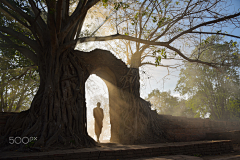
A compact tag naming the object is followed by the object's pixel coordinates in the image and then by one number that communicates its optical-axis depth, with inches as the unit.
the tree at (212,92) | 747.4
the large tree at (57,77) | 205.5
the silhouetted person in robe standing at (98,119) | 325.9
